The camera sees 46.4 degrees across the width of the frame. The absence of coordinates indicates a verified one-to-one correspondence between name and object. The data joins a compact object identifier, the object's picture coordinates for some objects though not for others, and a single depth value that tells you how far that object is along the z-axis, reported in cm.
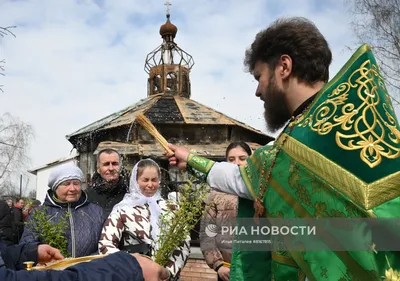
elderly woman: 374
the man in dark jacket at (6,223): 677
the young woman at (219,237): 395
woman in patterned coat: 348
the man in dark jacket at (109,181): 520
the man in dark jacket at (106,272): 153
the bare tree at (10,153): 2654
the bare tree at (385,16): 1569
